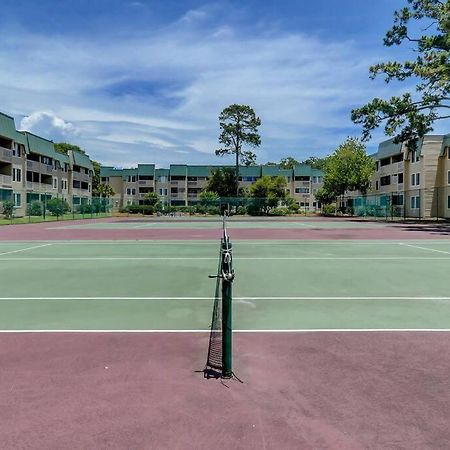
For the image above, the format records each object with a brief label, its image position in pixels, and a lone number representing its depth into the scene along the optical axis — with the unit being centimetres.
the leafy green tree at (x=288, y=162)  13770
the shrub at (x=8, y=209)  4174
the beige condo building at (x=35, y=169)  5381
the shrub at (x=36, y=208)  4975
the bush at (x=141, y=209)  7050
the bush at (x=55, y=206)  5203
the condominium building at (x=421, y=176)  5316
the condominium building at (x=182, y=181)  10238
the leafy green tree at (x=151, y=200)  7649
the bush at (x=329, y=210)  7097
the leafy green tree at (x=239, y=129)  7519
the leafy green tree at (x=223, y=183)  8062
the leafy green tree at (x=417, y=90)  3403
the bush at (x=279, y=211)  6731
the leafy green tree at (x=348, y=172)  6206
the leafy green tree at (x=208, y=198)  6956
